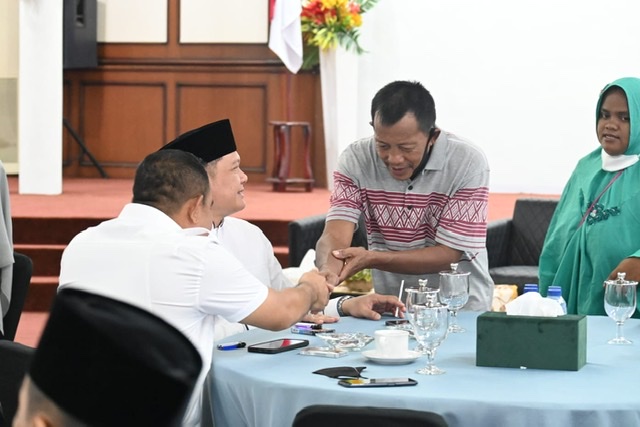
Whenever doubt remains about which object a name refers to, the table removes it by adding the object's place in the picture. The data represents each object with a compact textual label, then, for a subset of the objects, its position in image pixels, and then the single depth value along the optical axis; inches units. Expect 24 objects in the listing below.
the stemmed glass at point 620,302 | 175.1
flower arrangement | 519.5
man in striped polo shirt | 196.0
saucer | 157.5
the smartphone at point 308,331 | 179.9
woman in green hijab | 213.9
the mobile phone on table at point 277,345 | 165.1
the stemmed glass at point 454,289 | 177.1
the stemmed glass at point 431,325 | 150.2
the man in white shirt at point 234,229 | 185.6
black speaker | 535.5
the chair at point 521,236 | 397.9
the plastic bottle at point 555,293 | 174.0
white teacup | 158.5
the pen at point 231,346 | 169.6
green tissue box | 153.6
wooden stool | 531.7
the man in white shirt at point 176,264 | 146.6
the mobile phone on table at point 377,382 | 143.4
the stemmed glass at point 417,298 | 155.3
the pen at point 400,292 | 193.1
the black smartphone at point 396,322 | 186.9
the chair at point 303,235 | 346.5
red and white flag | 515.3
